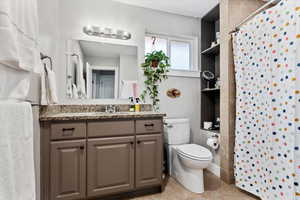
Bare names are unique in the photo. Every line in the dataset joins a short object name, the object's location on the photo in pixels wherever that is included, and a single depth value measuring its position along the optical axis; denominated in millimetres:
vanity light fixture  2111
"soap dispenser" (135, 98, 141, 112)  2156
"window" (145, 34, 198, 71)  2559
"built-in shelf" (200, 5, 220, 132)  2713
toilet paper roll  2172
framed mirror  2078
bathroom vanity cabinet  1438
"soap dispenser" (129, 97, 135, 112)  2164
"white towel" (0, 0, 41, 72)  633
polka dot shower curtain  1300
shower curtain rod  1912
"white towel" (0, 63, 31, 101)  735
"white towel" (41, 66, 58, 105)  1455
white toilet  1771
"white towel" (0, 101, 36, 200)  649
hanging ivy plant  2250
